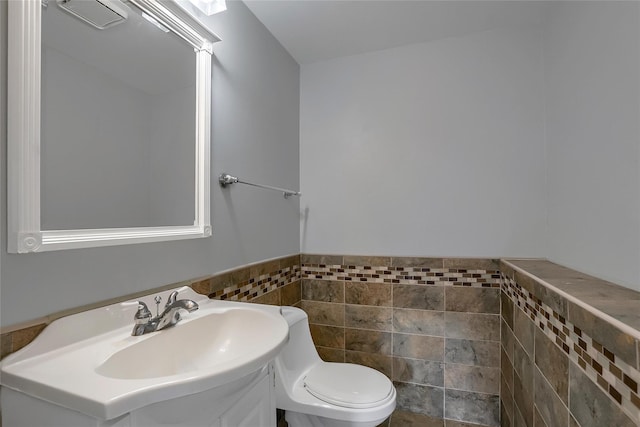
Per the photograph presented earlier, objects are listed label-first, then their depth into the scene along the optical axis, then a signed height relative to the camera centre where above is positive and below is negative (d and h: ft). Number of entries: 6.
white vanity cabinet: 1.93 -1.43
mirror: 2.37 +0.93
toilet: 4.16 -2.64
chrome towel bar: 4.42 +0.53
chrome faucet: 2.94 -1.04
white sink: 1.89 -1.14
